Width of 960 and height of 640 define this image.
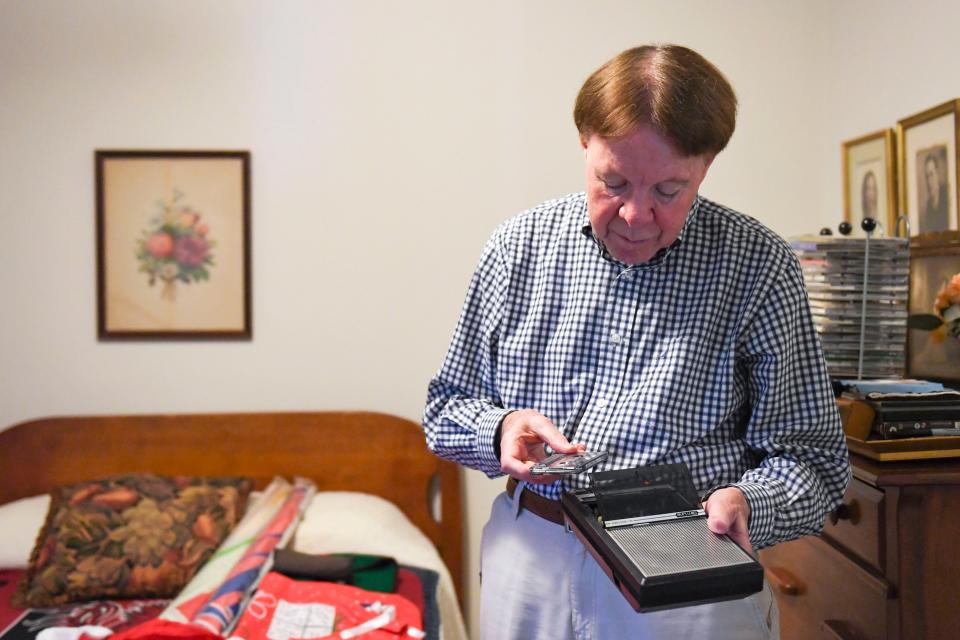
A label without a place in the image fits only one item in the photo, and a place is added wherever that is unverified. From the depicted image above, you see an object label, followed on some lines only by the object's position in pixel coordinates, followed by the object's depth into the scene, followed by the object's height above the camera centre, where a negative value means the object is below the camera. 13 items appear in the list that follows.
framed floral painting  2.59 +0.25
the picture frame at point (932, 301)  1.71 +0.04
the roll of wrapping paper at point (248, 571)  1.80 -0.61
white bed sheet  2.23 -0.61
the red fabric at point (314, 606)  1.81 -0.66
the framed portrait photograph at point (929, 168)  1.85 +0.35
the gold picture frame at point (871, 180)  2.11 +0.38
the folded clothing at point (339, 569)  2.02 -0.63
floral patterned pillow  2.11 -0.57
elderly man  1.00 -0.06
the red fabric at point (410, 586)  2.07 -0.69
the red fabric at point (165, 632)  1.60 -0.61
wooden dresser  1.29 -0.38
